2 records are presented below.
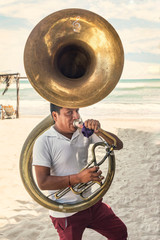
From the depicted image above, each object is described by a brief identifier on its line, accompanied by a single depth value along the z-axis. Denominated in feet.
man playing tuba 5.61
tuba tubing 6.03
